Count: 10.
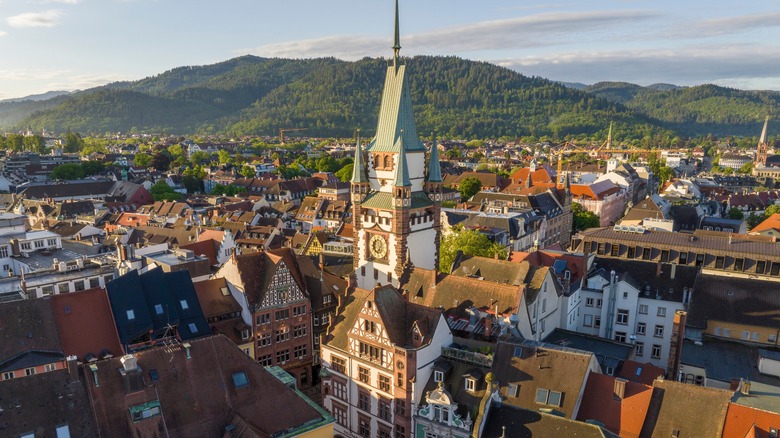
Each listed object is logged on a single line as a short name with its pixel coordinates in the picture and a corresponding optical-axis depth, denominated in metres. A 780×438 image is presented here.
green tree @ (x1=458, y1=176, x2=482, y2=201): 158.62
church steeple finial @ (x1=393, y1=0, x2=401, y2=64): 56.66
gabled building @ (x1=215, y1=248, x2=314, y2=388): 54.25
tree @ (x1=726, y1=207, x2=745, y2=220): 129.50
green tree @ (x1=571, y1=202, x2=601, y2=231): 127.99
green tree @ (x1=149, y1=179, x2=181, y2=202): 154.75
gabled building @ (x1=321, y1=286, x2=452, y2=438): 40.81
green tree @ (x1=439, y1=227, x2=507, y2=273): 71.75
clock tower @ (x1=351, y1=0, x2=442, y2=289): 55.47
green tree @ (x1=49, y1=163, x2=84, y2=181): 191.62
